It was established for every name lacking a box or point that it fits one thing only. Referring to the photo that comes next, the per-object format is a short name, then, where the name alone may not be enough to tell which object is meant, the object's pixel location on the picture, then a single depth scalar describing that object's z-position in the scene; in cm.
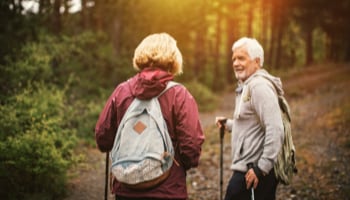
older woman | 335
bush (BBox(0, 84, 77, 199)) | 660
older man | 376
